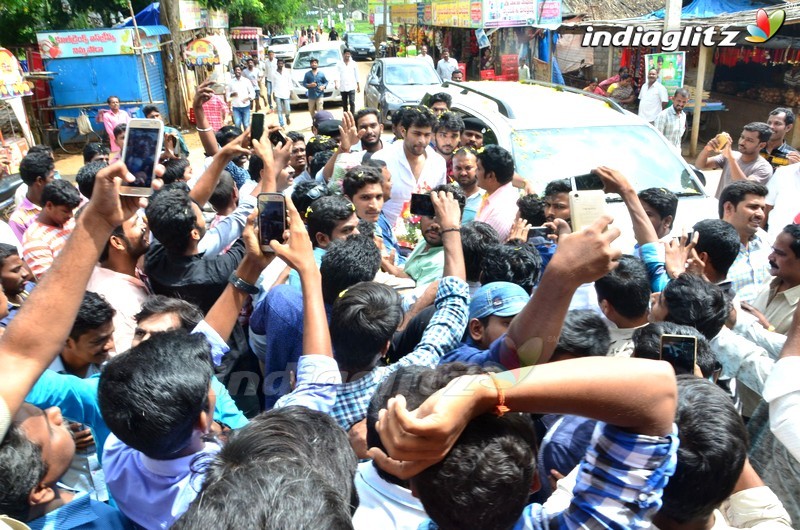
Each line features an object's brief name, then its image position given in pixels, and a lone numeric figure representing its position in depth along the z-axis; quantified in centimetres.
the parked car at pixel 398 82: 1374
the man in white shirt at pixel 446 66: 1683
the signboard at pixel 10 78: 1033
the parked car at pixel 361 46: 3256
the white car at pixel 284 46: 2665
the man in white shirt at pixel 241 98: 1363
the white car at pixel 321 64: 1809
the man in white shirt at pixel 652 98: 1041
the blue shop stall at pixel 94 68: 1397
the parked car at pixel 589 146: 502
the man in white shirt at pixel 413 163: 501
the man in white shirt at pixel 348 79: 1577
